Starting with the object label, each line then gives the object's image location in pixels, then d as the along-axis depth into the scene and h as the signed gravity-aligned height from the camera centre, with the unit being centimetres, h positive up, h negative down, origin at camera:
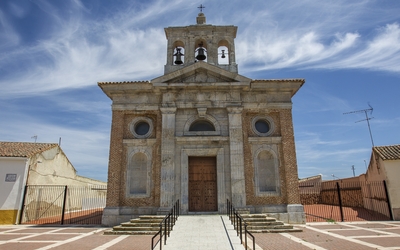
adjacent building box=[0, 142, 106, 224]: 1436 +139
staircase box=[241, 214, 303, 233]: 1041 -132
